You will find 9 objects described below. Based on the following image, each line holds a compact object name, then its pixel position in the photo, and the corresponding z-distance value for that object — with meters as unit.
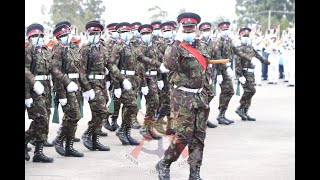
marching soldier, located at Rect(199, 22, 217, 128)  13.11
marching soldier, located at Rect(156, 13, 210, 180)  7.74
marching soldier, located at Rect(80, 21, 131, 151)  10.05
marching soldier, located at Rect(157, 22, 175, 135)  12.80
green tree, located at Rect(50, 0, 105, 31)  53.98
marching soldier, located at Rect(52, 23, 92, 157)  9.62
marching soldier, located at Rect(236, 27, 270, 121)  14.22
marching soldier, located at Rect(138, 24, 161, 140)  12.01
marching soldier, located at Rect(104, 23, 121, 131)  11.65
